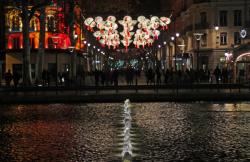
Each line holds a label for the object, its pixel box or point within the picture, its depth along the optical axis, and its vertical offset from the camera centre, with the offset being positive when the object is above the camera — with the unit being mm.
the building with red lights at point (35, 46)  77188 +2738
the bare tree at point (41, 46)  53909 +1793
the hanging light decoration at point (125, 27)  50906 +3491
